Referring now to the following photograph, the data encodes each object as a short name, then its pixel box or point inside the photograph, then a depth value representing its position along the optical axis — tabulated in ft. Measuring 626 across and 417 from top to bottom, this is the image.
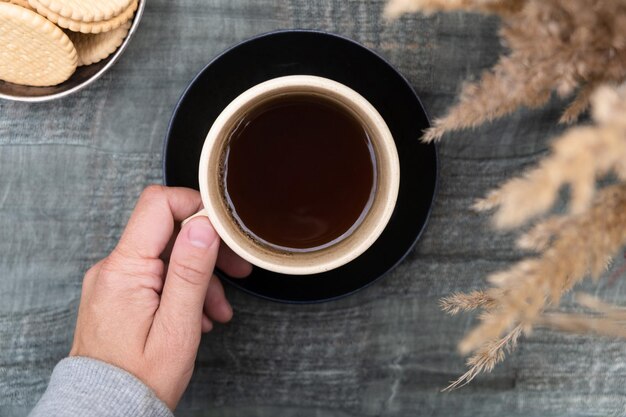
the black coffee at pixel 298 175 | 2.82
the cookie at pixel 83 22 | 2.60
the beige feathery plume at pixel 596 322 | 2.03
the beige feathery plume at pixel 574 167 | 1.25
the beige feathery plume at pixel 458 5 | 1.70
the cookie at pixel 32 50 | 2.56
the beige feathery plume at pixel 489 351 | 2.41
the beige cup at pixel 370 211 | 2.41
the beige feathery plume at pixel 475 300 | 2.48
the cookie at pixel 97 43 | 2.83
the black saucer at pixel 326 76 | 2.77
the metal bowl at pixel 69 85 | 2.85
